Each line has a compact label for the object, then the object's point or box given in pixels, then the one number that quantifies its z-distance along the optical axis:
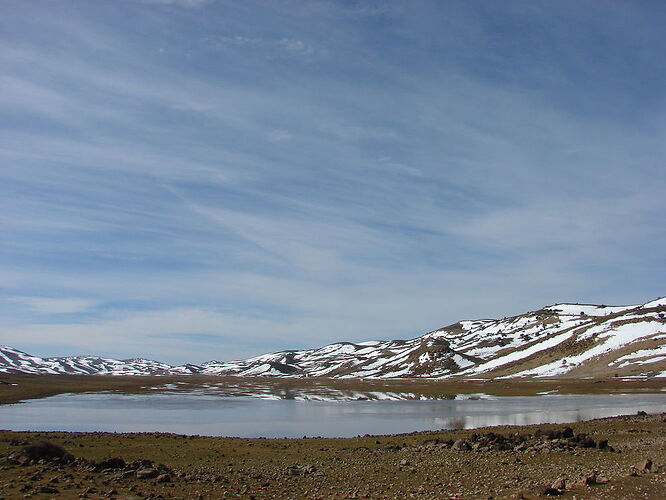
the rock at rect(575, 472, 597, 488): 17.84
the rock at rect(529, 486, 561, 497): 16.58
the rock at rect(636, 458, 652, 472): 19.99
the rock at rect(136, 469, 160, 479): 22.08
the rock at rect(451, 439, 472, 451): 30.62
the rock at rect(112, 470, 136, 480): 21.41
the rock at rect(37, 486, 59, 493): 18.36
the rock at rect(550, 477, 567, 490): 17.17
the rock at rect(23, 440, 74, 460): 24.77
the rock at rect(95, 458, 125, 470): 23.61
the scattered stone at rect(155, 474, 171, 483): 21.70
